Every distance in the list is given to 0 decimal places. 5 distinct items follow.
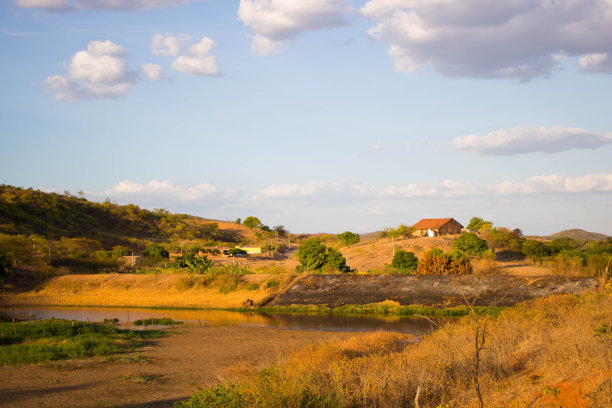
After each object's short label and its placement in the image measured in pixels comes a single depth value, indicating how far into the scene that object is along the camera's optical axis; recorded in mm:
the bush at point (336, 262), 49125
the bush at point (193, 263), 49656
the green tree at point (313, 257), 49981
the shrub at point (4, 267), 45438
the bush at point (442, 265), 43625
